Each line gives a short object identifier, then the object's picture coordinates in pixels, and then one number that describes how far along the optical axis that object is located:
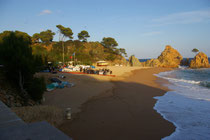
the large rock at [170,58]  84.50
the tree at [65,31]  63.89
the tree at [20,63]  8.23
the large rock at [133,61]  78.62
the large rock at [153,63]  83.00
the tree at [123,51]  73.38
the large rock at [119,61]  67.00
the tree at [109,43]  73.38
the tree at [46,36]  65.69
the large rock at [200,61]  76.05
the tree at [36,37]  64.62
